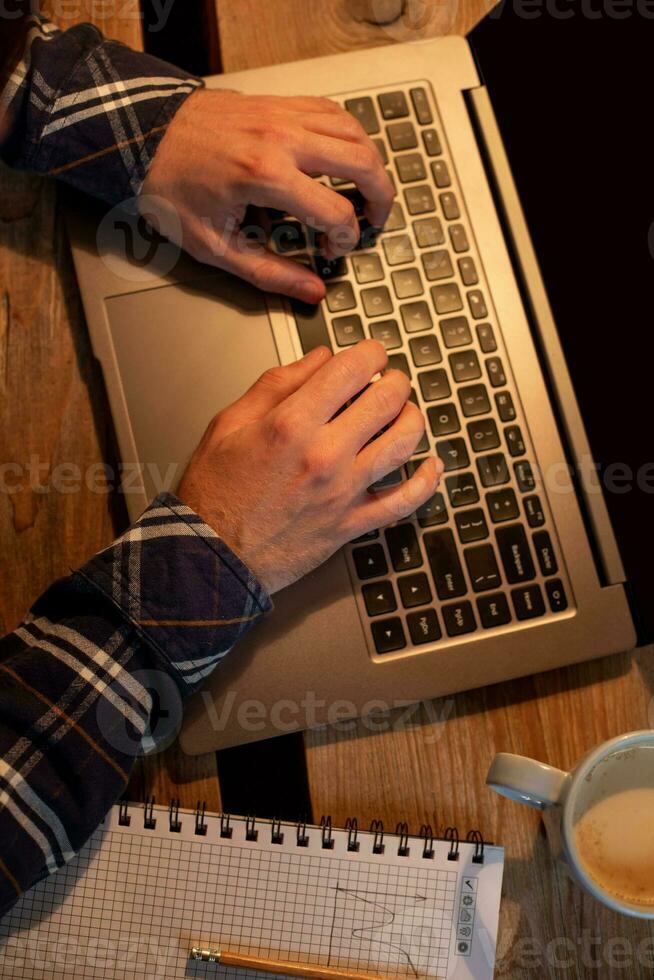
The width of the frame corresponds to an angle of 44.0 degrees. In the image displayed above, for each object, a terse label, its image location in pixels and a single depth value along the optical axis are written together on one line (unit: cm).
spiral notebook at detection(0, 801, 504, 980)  55
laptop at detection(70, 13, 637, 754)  55
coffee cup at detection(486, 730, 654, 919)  49
